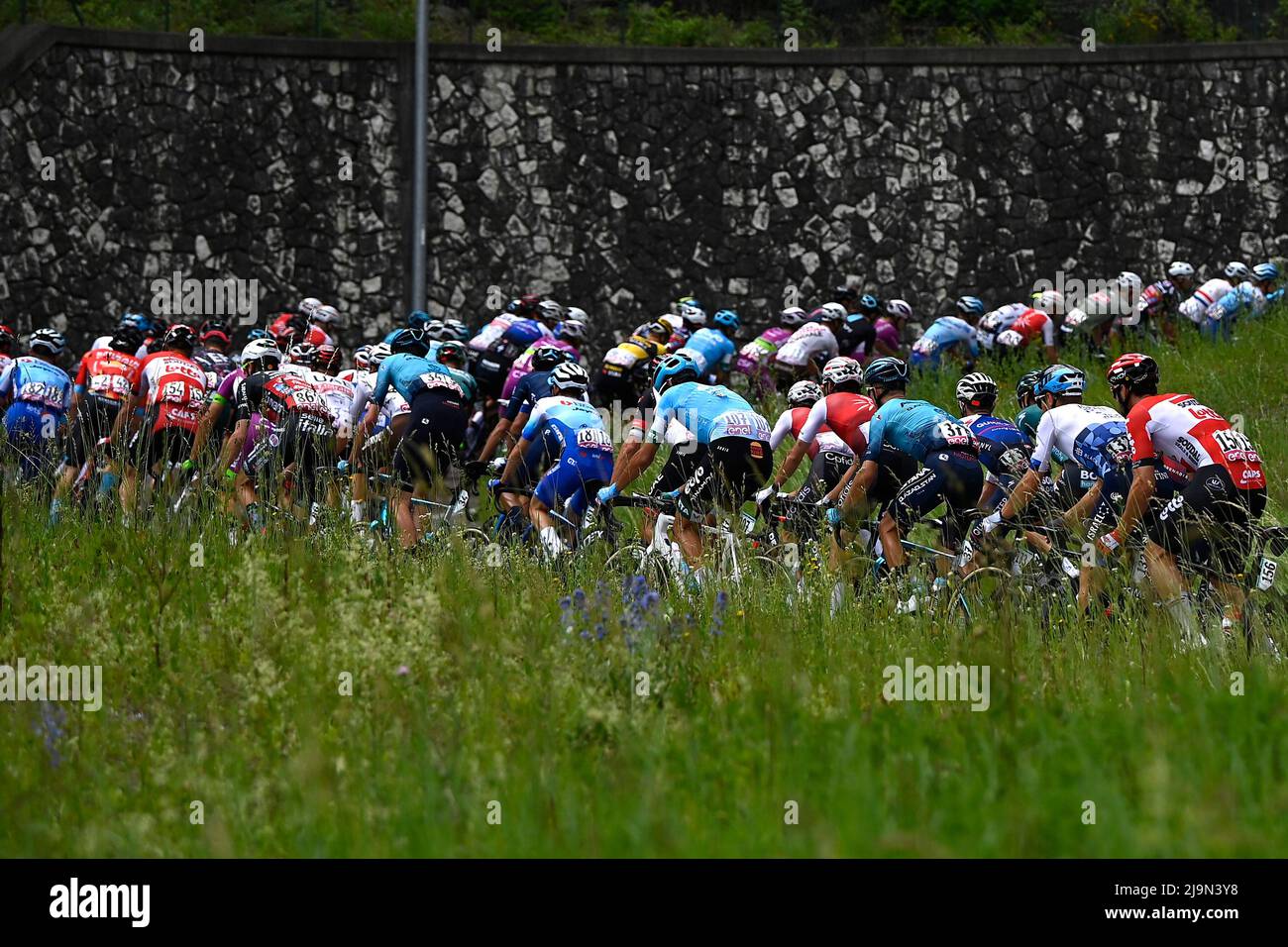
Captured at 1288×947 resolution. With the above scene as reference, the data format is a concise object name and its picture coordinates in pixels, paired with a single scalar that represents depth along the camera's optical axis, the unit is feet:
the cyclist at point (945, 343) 71.41
